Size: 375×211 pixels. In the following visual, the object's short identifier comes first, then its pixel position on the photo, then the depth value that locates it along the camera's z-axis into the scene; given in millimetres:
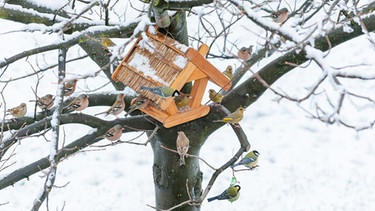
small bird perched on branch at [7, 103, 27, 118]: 9477
